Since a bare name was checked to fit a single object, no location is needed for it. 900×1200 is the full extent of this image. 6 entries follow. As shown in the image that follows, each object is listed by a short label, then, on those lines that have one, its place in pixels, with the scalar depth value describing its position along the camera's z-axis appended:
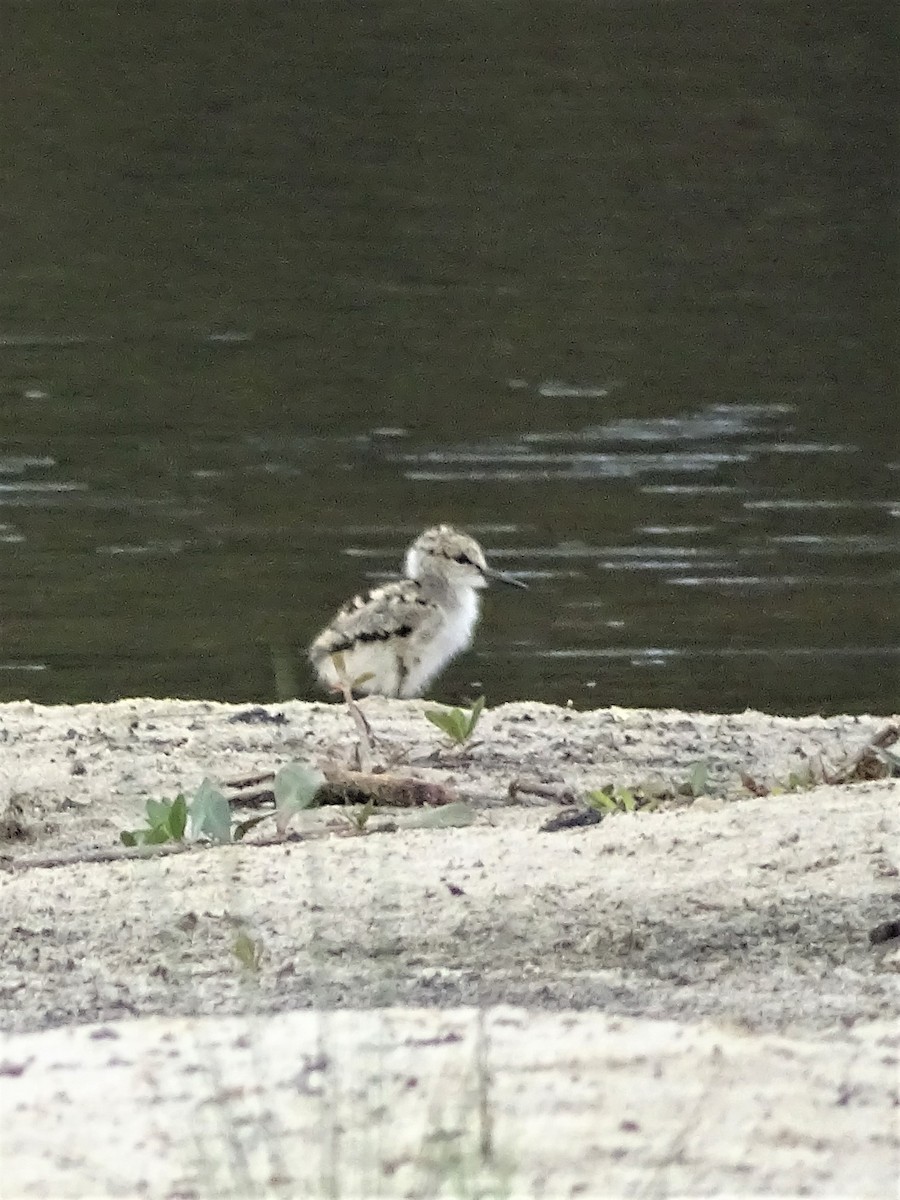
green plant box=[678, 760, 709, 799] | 11.87
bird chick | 16.45
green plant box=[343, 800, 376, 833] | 10.80
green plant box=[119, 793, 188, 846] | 10.50
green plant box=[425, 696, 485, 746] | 12.99
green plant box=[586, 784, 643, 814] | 11.25
